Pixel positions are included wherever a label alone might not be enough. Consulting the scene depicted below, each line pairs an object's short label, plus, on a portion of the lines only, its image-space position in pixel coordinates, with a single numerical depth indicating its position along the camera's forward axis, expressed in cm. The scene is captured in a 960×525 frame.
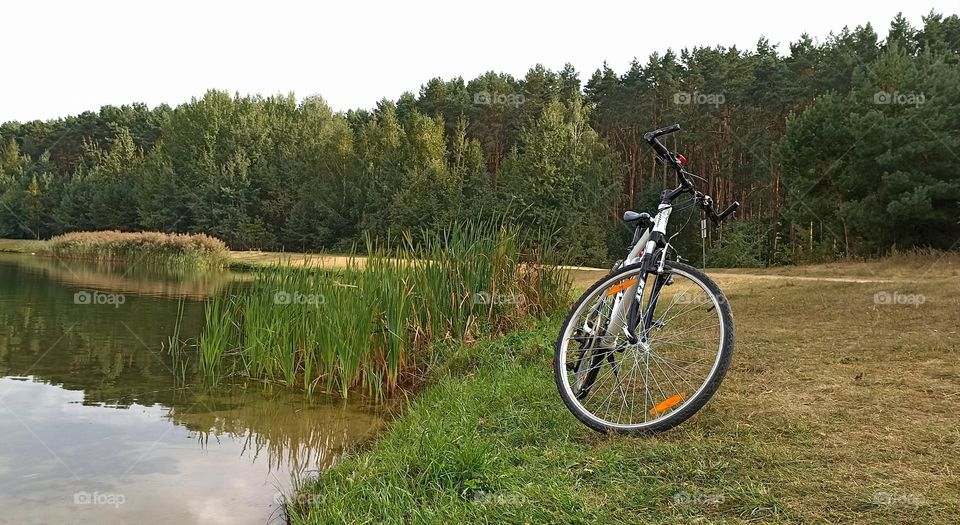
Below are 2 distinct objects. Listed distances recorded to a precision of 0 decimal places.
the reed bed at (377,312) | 680
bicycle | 329
